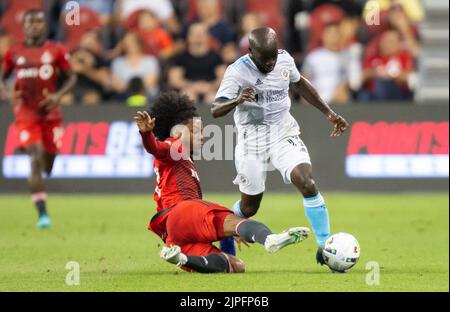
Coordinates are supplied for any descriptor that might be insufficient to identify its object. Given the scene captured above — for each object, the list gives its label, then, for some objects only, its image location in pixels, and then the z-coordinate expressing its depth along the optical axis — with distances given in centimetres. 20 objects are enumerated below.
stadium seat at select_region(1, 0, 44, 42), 2088
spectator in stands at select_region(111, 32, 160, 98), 1923
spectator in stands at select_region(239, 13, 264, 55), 1916
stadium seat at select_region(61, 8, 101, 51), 2022
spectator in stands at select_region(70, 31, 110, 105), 1942
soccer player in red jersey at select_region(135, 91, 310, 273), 862
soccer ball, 898
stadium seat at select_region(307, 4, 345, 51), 1991
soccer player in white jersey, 931
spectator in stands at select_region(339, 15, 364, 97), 1927
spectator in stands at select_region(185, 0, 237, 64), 1956
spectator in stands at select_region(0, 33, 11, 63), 1988
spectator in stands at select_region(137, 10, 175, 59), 1961
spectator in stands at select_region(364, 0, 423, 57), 1934
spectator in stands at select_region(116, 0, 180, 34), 2033
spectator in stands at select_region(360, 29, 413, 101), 1888
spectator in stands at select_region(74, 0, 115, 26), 2061
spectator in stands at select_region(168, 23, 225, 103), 1888
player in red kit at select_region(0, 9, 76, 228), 1414
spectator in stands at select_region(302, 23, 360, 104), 1903
